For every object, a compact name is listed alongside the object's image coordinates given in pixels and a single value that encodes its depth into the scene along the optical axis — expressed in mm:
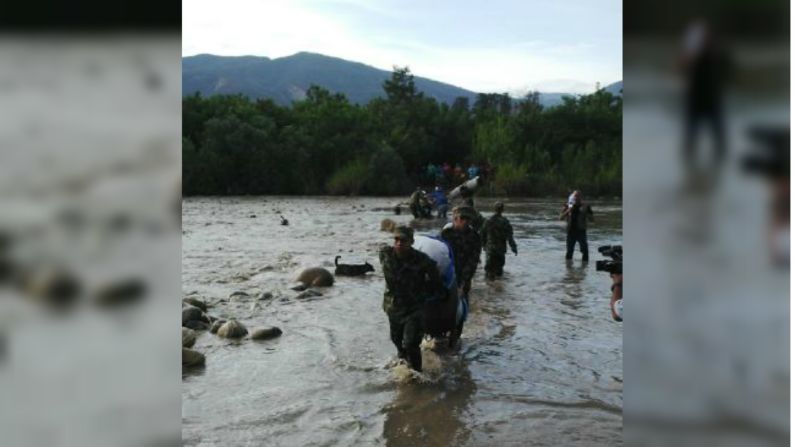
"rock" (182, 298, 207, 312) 9047
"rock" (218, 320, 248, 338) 7809
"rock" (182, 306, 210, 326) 8347
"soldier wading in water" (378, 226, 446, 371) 5719
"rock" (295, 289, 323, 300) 10102
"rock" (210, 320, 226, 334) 8039
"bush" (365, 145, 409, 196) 37562
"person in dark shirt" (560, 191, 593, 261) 12180
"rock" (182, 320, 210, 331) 8211
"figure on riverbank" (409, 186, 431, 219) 20703
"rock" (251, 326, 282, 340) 7787
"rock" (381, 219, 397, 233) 19359
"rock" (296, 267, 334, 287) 11031
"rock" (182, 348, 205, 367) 6648
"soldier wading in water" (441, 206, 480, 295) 7625
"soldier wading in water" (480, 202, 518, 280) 10852
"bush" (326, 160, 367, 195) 37625
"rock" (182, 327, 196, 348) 7272
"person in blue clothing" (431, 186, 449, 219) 20062
